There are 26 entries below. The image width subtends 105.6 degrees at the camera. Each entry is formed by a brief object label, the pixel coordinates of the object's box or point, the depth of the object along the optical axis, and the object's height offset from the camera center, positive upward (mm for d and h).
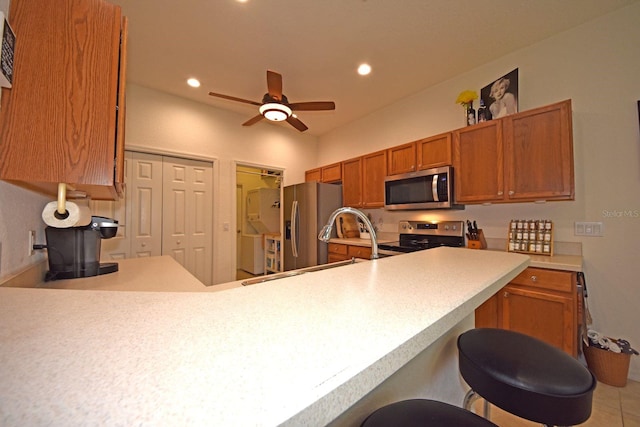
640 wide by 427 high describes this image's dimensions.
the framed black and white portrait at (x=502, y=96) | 2240 +1167
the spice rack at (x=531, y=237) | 2107 -185
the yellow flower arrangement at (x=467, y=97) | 2533 +1253
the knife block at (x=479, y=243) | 2478 -274
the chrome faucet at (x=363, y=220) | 1170 -60
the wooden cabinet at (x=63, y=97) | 804 +423
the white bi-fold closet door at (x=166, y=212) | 2955 +67
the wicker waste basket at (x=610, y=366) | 1717 -1080
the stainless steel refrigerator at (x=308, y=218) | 3582 -20
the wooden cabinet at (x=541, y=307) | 1724 -707
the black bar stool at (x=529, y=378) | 649 -466
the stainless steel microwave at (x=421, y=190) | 2574 +307
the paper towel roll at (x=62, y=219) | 1124 +6
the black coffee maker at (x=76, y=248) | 1235 -164
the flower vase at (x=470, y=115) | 2520 +1069
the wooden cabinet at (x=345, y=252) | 3143 -480
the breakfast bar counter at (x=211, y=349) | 256 -200
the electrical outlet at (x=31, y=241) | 1102 -110
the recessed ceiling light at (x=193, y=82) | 2916 +1644
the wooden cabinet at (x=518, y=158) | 1920 +521
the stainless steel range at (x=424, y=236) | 2707 -235
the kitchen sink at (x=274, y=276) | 1135 -289
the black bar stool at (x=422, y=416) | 592 -505
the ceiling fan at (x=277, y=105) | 2252 +1169
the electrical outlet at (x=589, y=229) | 1983 -107
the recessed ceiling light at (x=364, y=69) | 2678 +1660
